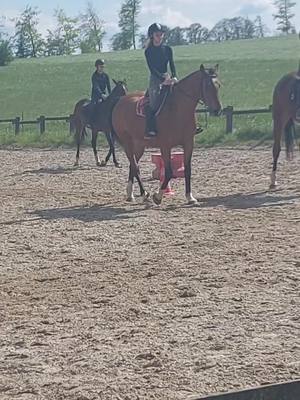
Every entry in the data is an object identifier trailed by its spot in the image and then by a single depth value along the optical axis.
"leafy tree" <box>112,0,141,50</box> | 108.25
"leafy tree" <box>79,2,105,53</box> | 107.62
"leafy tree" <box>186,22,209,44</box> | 112.88
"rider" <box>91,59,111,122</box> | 19.09
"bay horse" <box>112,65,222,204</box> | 12.90
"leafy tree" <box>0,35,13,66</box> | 79.25
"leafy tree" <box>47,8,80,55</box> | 107.81
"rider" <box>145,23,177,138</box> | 12.79
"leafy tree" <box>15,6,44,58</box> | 104.61
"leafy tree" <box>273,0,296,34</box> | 110.75
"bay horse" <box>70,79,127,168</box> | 18.53
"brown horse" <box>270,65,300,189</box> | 14.36
